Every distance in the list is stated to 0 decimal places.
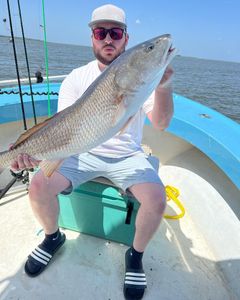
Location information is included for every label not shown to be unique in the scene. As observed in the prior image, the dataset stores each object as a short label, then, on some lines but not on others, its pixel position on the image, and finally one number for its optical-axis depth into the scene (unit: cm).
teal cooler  230
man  198
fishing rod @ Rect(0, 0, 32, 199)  267
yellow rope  289
